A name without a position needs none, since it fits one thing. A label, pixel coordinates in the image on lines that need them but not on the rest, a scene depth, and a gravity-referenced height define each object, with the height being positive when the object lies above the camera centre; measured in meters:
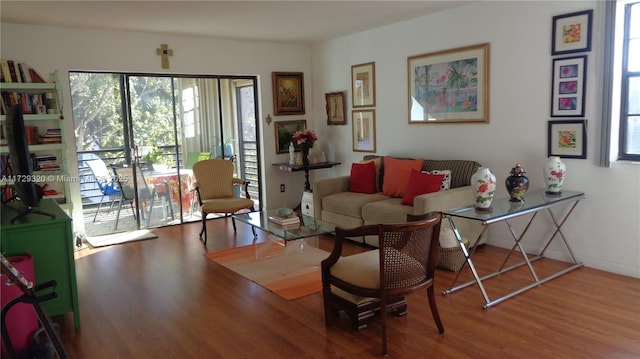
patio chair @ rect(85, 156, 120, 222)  5.78 -0.49
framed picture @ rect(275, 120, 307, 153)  7.03 +0.00
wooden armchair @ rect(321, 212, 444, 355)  2.76 -0.84
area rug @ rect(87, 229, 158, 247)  5.52 -1.16
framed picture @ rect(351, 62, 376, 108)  6.12 +0.57
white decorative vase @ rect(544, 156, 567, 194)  3.99 -0.42
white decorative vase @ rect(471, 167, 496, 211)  3.54 -0.45
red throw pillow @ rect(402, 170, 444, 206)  4.55 -0.54
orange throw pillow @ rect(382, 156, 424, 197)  5.11 -0.50
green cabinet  3.01 -0.67
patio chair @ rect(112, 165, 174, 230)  6.00 -0.68
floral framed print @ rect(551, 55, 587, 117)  4.06 +0.30
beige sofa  4.36 -0.72
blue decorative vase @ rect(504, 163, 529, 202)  3.78 -0.47
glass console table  3.38 -0.63
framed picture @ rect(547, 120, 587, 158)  4.10 -0.14
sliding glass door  5.75 +0.02
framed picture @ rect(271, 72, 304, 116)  6.91 +0.56
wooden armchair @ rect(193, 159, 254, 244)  5.44 -0.61
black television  3.13 -0.13
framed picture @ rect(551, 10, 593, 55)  3.99 +0.74
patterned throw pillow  4.74 -0.51
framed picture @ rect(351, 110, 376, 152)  6.23 -0.01
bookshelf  4.92 +0.09
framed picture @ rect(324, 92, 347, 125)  6.69 +0.30
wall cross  5.96 +1.01
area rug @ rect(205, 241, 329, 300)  3.93 -1.22
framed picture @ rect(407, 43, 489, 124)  4.84 +0.43
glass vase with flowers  6.54 -0.12
